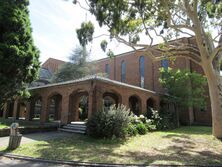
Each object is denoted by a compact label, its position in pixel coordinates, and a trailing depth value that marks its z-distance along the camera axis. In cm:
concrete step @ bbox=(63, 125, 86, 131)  1402
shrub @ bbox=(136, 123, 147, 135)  1428
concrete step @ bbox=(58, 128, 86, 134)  1356
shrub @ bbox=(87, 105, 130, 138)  1174
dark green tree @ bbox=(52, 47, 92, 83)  3189
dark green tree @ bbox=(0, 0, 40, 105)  1207
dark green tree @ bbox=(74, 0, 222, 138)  1250
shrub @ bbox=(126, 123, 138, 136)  1290
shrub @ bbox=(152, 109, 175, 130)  1777
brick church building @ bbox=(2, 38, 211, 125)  1466
